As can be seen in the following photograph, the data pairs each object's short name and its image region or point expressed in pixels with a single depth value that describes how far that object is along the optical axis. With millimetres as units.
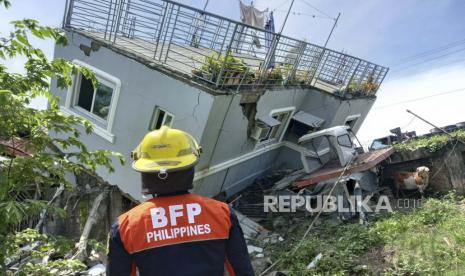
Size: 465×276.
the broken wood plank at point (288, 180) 10315
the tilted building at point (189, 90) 7844
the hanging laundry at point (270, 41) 8598
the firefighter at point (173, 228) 2197
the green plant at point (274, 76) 9769
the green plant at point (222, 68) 7719
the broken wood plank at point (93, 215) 8559
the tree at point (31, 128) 3029
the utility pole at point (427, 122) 10717
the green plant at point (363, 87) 13891
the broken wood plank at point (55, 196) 9173
